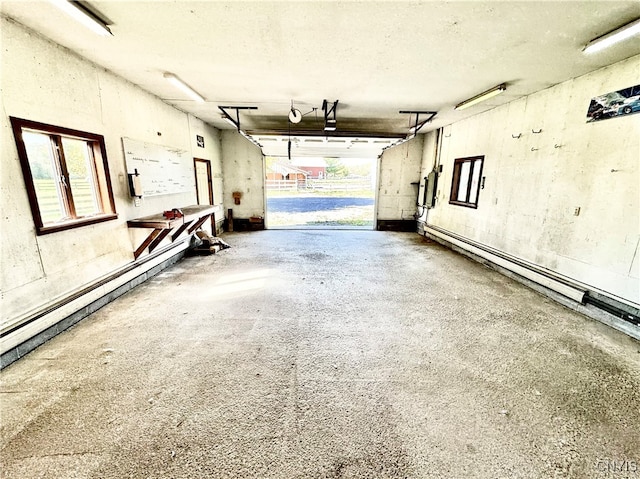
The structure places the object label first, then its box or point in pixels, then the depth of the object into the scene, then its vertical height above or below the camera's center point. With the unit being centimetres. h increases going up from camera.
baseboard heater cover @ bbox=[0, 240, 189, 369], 231 -138
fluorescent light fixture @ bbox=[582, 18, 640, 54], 229 +136
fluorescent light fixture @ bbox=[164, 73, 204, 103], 361 +142
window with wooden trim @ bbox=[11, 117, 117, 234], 255 +8
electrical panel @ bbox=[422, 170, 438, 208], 747 -12
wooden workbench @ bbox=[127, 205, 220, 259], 395 -64
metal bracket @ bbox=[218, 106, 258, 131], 521 +148
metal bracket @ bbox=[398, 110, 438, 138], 545 +148
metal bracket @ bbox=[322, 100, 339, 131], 484 +144
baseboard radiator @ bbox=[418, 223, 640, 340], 297 -143
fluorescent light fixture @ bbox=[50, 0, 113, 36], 203 +136
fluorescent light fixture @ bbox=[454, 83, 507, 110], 386 +140
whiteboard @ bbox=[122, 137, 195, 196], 405 +28
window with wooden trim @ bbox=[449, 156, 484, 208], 574 +7
